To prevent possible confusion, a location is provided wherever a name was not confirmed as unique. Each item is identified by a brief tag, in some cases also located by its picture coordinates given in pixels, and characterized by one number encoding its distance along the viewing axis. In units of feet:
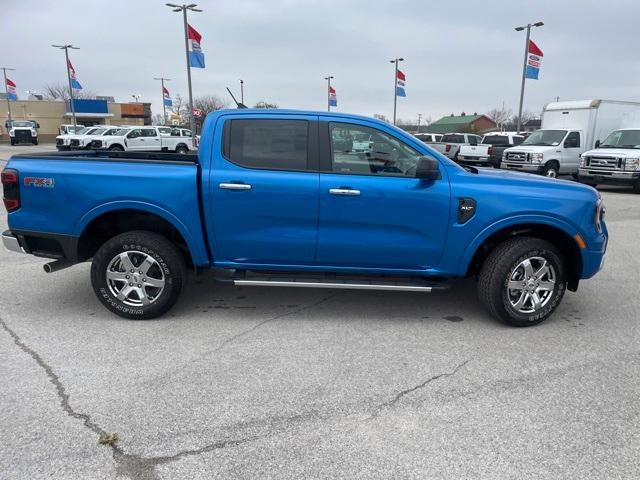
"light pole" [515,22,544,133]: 84.42
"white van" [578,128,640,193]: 48.96
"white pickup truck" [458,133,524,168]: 72.38
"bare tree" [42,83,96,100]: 308.93
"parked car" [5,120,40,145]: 144.87
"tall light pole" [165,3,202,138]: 78.76
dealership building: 221.46
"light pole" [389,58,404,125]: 116.06
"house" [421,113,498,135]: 282.83
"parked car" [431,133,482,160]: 77.05
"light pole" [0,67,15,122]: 200.00
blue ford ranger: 13.73
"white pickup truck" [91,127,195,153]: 86.97
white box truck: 56.95
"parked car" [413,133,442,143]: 92.73
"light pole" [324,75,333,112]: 131.59
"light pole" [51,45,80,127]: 124.47
